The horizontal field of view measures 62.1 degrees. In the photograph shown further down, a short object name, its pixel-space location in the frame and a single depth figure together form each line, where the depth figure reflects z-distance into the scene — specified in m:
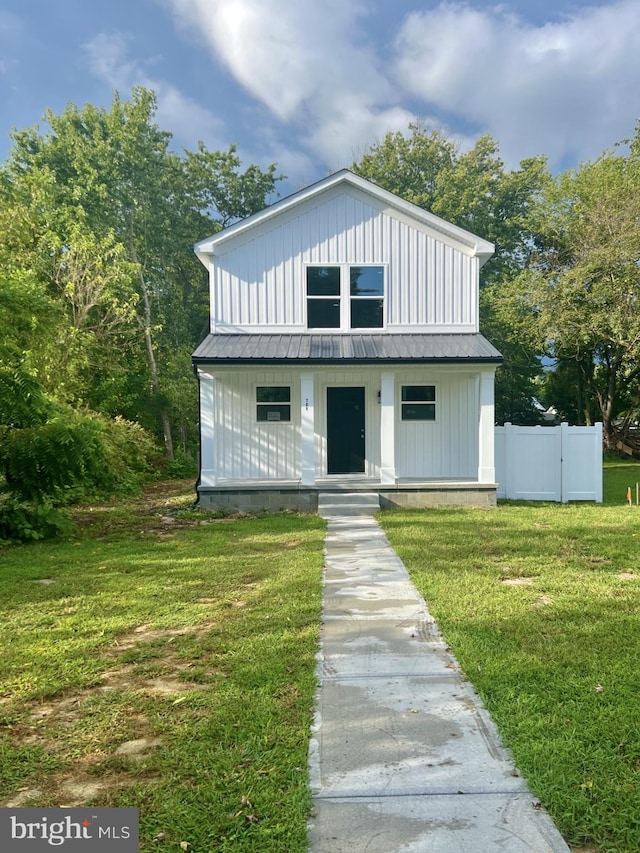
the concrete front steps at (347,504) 10.66
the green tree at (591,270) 18.77
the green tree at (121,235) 16.62
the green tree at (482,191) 27.22
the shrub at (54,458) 8.27
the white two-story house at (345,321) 12.41
